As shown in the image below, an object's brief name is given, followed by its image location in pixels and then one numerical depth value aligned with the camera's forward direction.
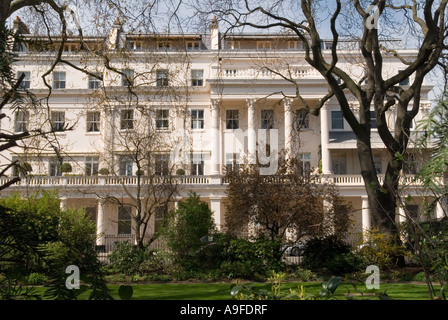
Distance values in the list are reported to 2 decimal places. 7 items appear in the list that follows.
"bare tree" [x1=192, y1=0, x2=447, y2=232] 13.94
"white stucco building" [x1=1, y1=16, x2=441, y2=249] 35.72
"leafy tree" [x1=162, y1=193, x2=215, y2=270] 17.48
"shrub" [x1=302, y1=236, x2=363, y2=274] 15.85
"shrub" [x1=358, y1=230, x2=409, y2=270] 15.03
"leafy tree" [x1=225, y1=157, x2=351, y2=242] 17.97
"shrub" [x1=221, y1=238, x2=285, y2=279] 16.00
